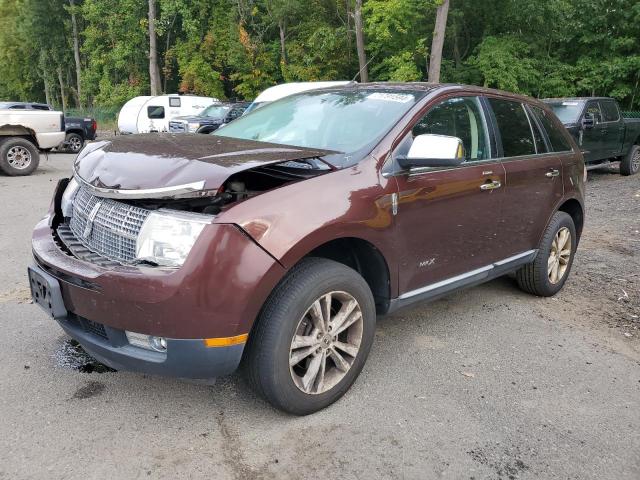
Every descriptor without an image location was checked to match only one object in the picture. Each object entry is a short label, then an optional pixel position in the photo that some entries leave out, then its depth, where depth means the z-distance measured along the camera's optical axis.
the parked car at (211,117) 17.14
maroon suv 2.46
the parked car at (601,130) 11.23
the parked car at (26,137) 11.65
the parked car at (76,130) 18.53
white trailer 20.92
